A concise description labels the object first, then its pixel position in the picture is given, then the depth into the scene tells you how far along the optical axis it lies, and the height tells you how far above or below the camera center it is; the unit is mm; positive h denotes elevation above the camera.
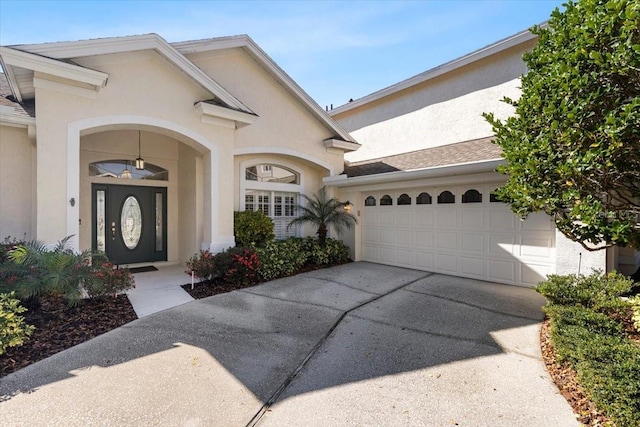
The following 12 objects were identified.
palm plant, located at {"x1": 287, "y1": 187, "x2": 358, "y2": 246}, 11172 -217
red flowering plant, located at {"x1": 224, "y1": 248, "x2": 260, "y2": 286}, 7941 -1493
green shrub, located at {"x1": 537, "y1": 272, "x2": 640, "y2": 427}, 2898 -1598
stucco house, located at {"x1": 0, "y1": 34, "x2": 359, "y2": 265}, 6422 +1907
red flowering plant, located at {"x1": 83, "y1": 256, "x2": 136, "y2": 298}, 5938 -1394
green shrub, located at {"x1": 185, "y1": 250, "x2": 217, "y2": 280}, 7859 -1441
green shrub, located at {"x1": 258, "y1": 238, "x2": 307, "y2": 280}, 8688 -1446
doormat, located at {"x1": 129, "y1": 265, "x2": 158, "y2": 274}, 9555 -1866
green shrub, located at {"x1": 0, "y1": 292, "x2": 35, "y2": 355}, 3986 -1570
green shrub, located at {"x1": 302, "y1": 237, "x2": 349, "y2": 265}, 10656 -1450
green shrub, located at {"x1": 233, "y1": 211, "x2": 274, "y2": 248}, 9273 -553
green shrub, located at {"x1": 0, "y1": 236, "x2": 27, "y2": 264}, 6454 -775
